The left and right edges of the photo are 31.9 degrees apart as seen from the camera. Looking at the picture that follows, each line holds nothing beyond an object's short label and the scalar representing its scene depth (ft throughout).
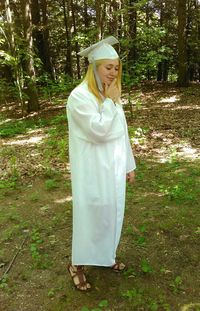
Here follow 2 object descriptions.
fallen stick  13.44
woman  10.53
